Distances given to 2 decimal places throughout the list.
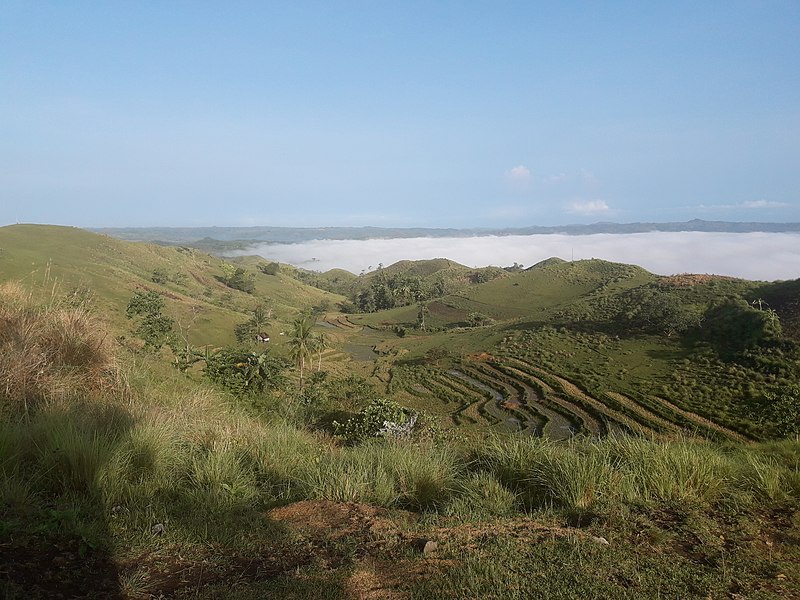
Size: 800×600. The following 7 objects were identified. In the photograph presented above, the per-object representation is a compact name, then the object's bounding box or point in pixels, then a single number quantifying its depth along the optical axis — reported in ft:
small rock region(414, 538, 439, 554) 12.87
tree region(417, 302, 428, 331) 315.08
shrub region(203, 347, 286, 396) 63.10
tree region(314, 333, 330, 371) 155.02
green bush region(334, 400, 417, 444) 54.85
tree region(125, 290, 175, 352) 104.36
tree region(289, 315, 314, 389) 134.10
